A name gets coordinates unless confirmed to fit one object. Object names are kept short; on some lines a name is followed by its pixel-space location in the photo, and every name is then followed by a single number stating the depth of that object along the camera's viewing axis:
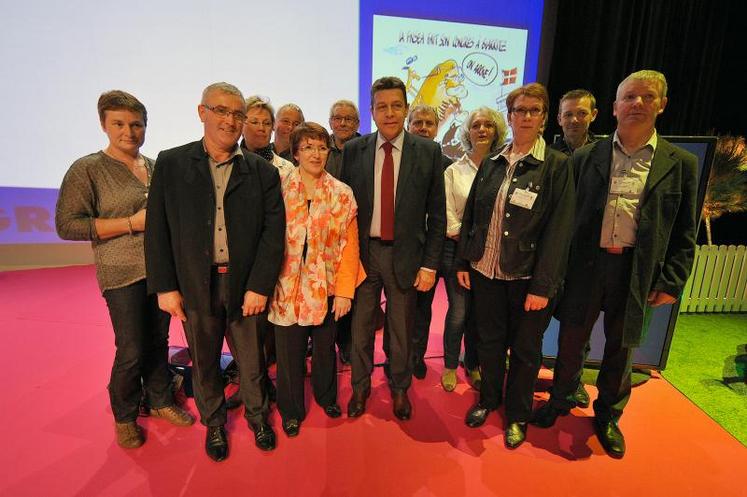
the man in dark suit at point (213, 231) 1.56
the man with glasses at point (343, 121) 2.65
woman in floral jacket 1.77
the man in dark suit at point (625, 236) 1.67
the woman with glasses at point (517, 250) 1.71
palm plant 3.81
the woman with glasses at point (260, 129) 2.18
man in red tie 1.89
